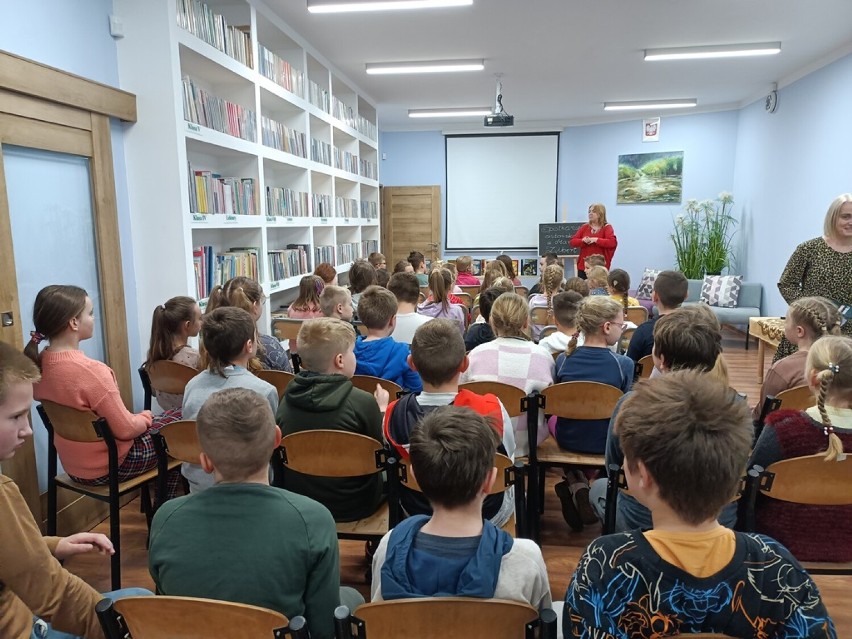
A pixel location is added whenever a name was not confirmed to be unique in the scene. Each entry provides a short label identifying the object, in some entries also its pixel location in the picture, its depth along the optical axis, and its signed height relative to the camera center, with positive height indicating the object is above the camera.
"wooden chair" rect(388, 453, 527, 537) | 1.82 -0.83
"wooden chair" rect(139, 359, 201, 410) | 2.74 -0.72
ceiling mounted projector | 7.00 +1.29
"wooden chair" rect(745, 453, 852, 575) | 1.66 -0.75
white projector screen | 10.34 +0.65
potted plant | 8.77 -0.20
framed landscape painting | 9.71 +0.79
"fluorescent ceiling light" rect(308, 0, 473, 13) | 4.23 +1.64
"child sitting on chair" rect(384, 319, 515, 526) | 1.94 -0.58
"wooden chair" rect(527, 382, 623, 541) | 2.37 -0.76
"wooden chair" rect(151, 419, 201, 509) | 2.09 -0.82
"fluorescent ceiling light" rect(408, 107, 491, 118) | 8.84 +1.74
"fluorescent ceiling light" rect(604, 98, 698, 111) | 8.56 +1.78
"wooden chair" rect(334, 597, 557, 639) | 0.99 -0.69
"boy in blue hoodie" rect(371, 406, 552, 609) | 1.13 -0.64
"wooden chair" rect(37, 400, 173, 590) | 2.22 -0.97
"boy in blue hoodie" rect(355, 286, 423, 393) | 2.82 -0.61
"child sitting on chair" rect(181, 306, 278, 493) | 2.26 -0.57
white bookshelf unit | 3.36 +0.57
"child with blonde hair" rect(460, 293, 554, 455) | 2.59 -0.61
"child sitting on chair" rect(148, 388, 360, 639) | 1.19 -0.66
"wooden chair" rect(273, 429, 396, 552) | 1.86 -0.75
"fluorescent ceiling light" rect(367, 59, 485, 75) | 6.21 +1.71
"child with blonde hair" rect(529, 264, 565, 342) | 4.55 -0.46
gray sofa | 7.55 -1.11
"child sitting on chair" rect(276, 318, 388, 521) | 2.03 -0.65
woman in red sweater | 6.92 -0.14
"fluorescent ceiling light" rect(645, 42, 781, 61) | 5.71 +1.72
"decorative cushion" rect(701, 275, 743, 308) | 7.84 -0.91
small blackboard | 9.85 -0.20
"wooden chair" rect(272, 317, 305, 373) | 3.88 -0.70
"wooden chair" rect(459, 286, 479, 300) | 6.12 -0.69
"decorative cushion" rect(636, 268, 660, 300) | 9.04 -0.96
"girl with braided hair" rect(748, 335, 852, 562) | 1.72 -0.67
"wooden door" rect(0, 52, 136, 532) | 2.48 +0.28
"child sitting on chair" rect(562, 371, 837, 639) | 0.95 -0.55
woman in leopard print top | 3.30 -0.25
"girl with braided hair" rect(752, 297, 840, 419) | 2.59 -0.49
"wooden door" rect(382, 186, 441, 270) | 10.50 +0.12
